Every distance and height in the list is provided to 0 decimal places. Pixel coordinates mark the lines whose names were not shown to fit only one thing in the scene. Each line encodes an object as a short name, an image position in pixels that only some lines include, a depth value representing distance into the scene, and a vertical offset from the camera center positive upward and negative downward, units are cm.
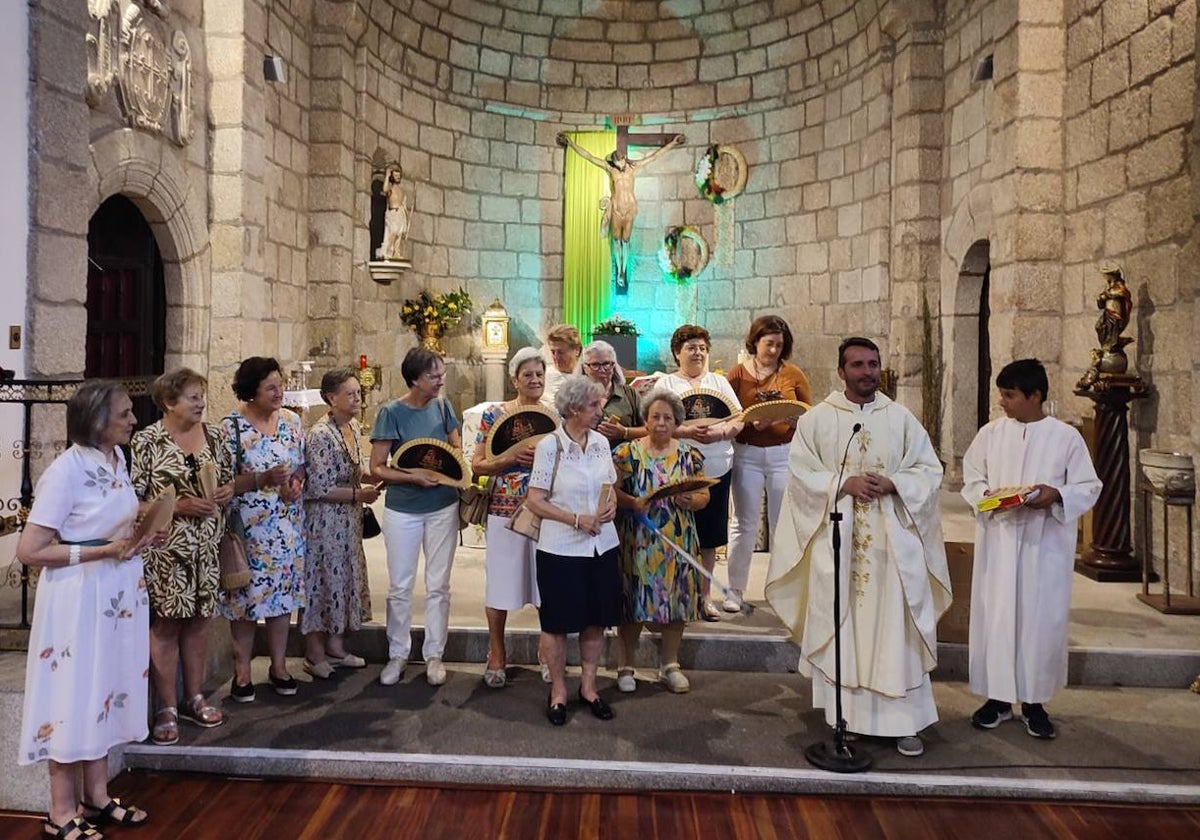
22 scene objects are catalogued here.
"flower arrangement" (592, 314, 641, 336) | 1115 +109
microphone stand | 336 -111
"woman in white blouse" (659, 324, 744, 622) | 460 -6
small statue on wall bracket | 1021 +211
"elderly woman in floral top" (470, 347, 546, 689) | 412 -49
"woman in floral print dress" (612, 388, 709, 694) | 404 -41
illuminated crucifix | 1183 +292
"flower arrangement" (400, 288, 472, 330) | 1059 +121
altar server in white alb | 371 -51
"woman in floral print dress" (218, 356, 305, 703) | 384 -35
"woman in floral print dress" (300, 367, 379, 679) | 416 -44
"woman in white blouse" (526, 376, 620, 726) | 378 -41
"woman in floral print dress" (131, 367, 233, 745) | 349 -43
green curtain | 1214 +224
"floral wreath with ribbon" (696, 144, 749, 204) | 1163 +300
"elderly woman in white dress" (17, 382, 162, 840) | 285 -56
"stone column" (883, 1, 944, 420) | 895 +231
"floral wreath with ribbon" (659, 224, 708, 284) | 1191 +209
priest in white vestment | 351 -45
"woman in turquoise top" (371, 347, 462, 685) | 413 -43
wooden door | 693 +85
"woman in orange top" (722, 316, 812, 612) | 482 -8
